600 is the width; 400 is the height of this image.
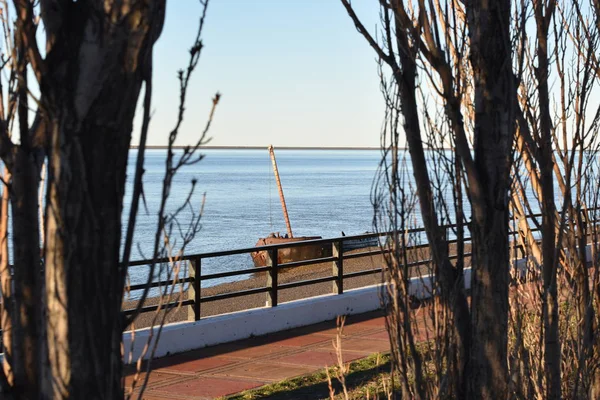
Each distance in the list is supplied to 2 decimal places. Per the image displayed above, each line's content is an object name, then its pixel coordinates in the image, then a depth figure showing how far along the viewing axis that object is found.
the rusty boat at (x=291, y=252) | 39.38
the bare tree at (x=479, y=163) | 4.33
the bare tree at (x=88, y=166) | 2.47
